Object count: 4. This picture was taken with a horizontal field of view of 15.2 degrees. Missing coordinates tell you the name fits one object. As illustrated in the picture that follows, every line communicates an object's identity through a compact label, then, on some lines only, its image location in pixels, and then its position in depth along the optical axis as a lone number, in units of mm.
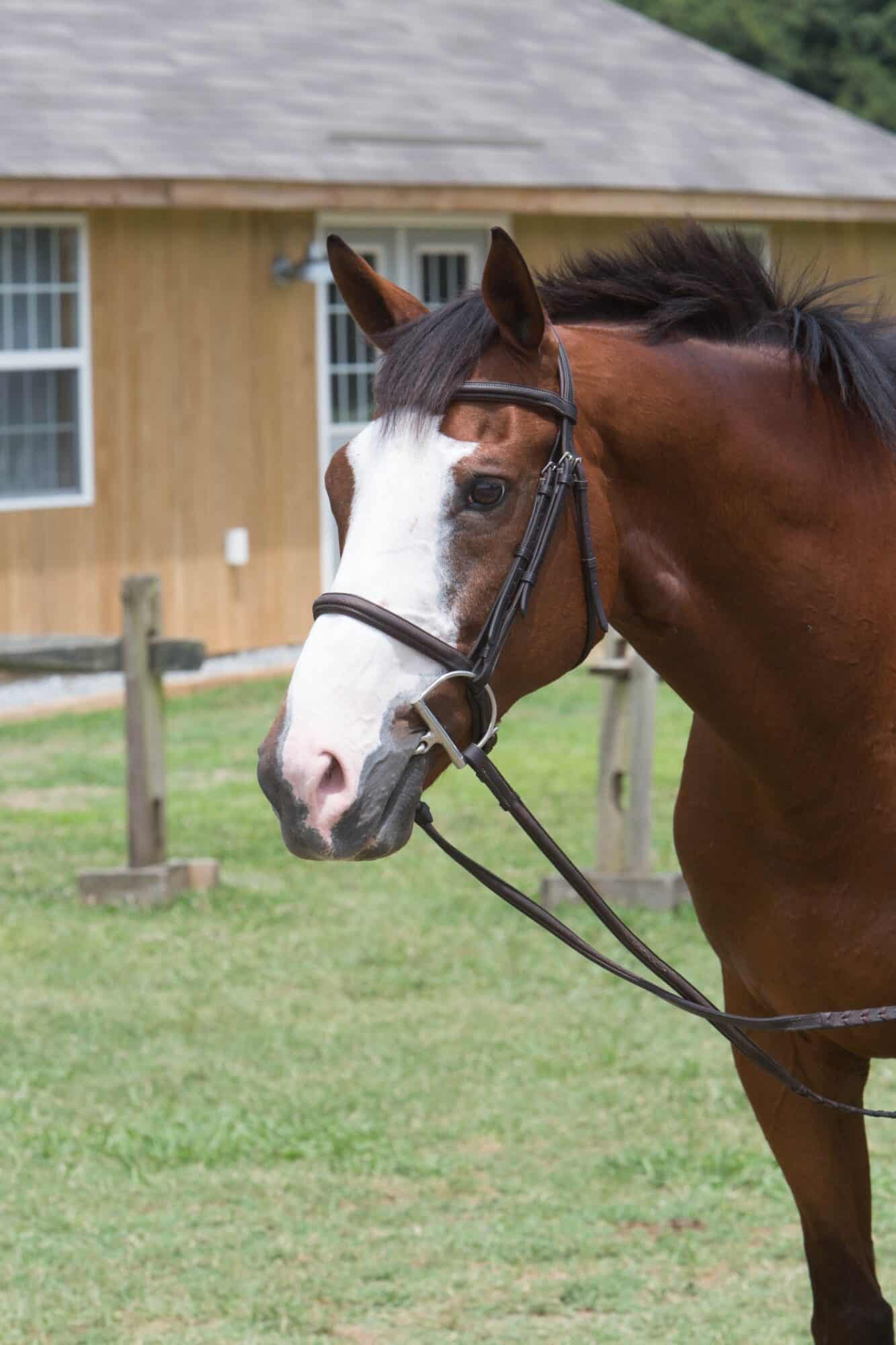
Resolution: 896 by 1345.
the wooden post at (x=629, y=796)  13166
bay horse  4279
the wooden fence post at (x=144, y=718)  13313
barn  21761
